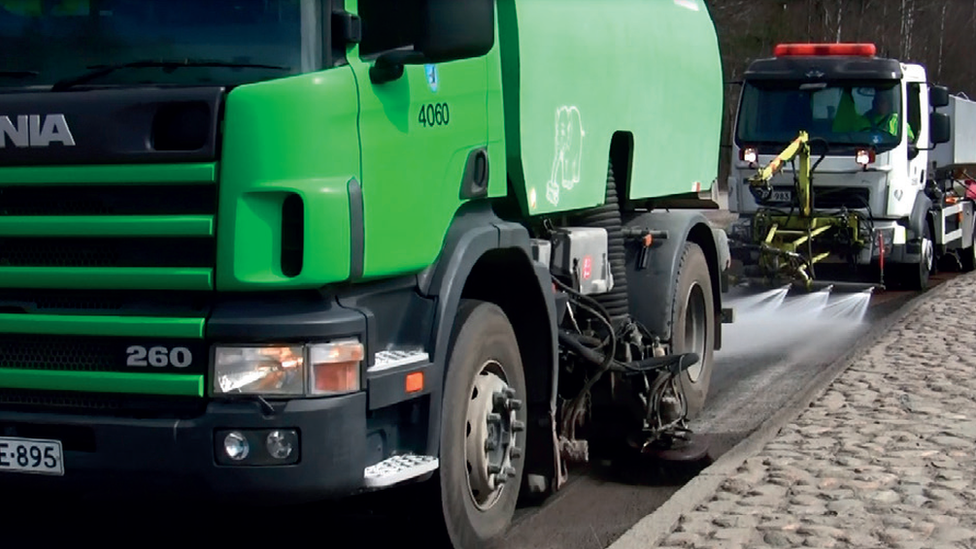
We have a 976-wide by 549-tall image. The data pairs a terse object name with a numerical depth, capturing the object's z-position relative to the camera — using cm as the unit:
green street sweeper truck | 425
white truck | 1563
